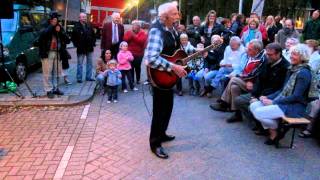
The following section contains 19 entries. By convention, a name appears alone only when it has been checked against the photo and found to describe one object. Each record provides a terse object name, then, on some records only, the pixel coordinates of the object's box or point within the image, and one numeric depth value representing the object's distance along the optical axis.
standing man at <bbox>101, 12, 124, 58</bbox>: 10.20
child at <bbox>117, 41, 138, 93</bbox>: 9.34
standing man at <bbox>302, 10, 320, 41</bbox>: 11.86
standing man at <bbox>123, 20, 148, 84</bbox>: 9.87
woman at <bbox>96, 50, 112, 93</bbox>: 8.70
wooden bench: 5.40
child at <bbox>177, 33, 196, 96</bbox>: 9.00
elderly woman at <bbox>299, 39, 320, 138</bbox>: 5.99
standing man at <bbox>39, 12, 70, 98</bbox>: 8.40
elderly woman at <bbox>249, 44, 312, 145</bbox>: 5.51
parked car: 9.91
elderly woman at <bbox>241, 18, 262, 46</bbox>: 10.12
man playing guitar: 4.76
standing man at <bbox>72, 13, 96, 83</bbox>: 10.09
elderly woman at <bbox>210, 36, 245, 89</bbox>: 8.22
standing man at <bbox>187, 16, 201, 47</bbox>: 10.64
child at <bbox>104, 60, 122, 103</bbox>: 8.35
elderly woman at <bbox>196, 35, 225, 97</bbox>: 8.92
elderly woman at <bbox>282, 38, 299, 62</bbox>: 7.92
